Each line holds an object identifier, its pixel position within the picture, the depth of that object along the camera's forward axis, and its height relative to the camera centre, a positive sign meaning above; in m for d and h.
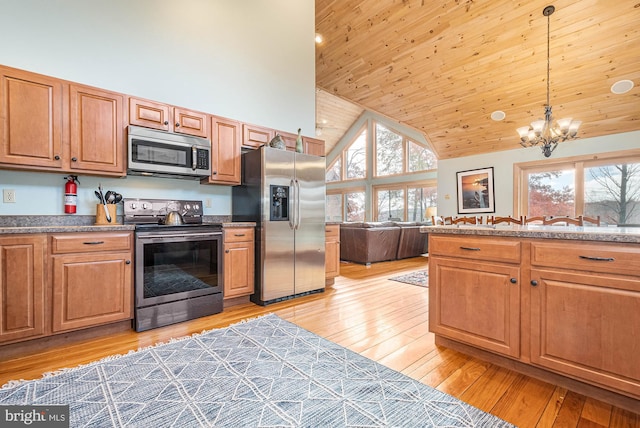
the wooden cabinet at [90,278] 2.15 -0.52
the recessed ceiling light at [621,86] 4.35 +1.95
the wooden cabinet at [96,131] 2.40 +0.72
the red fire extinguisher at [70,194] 2.50 +0.17
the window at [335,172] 11.56 +1.71
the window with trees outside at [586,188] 4.97 +0.49
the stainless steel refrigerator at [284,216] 3.20 -0.04
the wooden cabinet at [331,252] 3.98 -0.55
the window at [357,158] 10.75 +2.13
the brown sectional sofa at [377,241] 5.57 -0.58
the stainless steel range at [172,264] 2.49 -0.48
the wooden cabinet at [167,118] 2.71 +0.97
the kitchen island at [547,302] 1.45 -0.53
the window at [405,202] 8.76 +0.37
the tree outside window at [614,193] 4.94 +0.36
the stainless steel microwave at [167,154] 2.65 +0.59
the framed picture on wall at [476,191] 6.53 +0.51
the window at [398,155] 8.93 +1.93
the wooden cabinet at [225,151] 3.19 +0.71
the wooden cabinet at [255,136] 3.45 +0.97
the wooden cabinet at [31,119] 2.12 +0.73
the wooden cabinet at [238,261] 3.05 -0.53
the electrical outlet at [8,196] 2.31 +0.14
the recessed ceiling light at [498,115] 5.62 +1.94
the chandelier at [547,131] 3.76 +1.16
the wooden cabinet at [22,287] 1.96 -0.52
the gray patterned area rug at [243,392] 1.40 -1.01
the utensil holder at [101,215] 2.60 -0.02
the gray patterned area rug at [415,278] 4.16 -1.02
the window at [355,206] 10.80 +0.28
